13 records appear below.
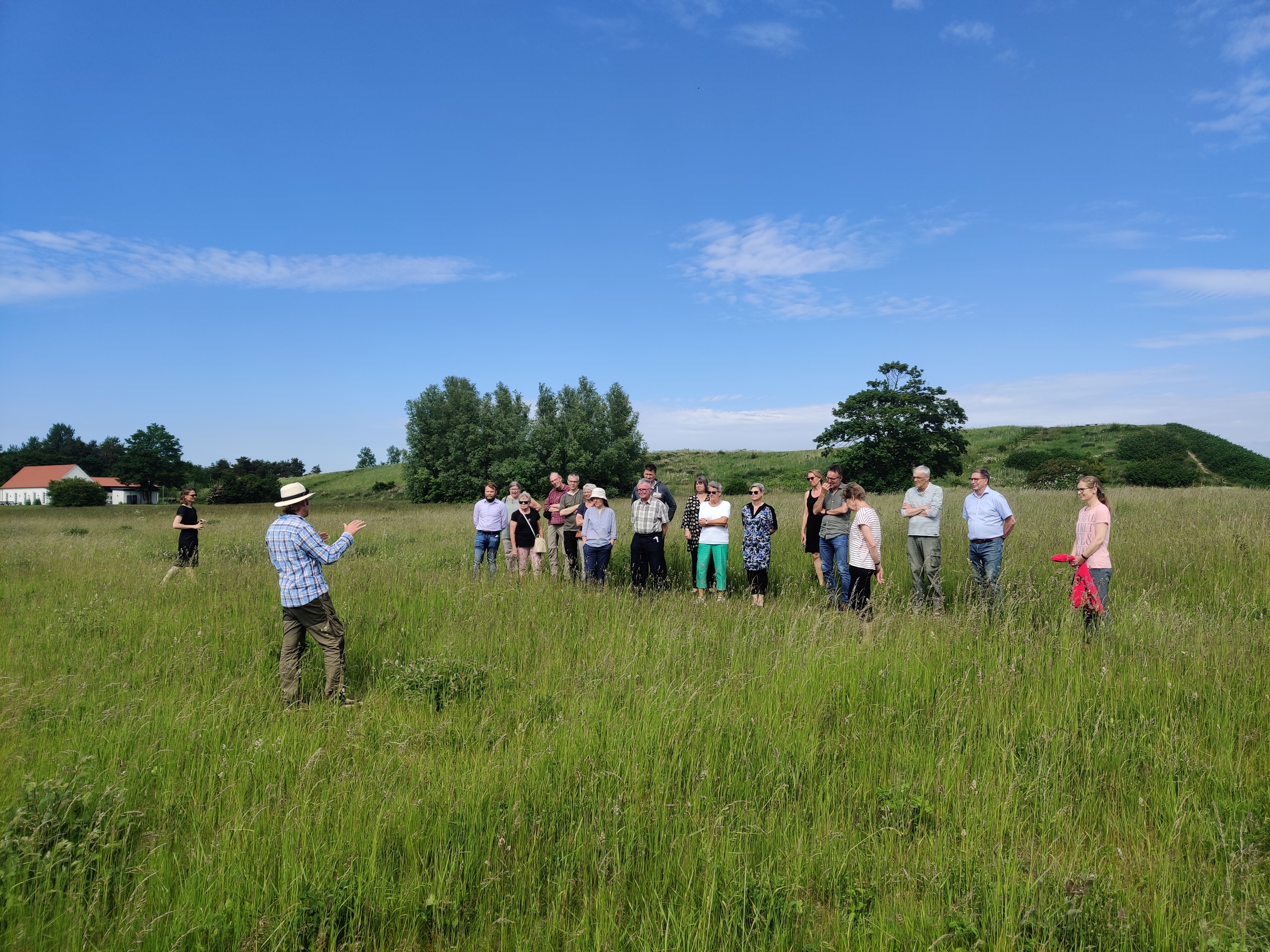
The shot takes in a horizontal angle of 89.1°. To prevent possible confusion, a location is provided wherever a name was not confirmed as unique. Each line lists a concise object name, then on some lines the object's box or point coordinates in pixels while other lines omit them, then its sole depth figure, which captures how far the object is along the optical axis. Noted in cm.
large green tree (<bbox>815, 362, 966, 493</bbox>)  4562
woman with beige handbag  1134
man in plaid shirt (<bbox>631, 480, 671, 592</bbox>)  1007
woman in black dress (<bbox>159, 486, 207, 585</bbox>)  1196
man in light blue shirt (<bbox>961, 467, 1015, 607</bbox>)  867
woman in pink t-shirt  703
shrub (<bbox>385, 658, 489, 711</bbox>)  514
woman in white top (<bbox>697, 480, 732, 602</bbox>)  964
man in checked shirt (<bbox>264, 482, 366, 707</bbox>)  554
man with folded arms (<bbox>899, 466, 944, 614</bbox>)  913
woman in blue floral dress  965
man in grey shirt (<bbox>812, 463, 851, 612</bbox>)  906
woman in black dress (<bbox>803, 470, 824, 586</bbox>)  980
